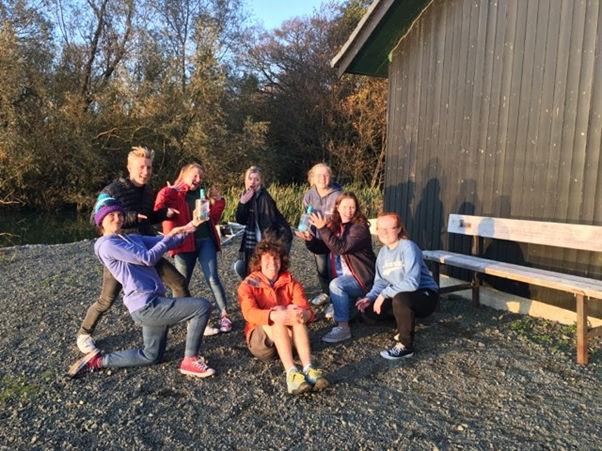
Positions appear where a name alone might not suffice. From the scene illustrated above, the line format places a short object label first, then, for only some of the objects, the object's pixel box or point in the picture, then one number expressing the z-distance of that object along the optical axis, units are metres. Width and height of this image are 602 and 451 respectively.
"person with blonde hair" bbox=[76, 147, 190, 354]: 4.34
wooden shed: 5.36
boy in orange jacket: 3.77
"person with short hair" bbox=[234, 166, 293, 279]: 5.25
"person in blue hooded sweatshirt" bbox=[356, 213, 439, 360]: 4.41
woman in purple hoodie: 3.89
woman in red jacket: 4.85
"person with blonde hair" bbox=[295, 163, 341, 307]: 5.46
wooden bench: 4.38
